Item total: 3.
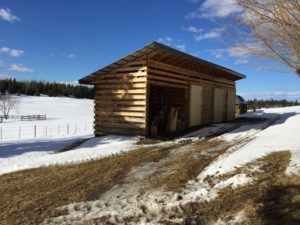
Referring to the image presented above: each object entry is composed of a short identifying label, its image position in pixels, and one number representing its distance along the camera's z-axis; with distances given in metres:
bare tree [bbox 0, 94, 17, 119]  52.27
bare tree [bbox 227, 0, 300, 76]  4.10
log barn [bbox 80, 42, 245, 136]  10.61
